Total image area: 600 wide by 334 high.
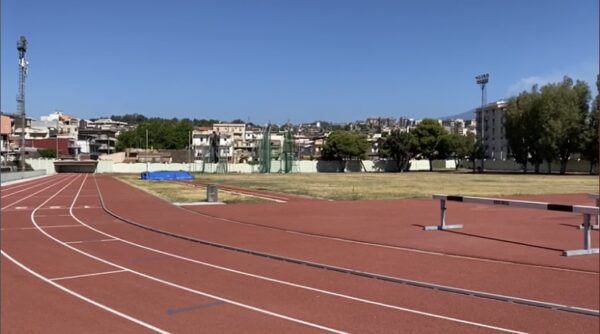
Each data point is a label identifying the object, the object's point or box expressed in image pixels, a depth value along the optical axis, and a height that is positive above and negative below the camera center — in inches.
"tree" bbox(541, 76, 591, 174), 2743.6 +167.7
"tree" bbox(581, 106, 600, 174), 2559.1 +50.1
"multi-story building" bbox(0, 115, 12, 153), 2763.3 +133.9
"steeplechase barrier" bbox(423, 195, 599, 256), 414.6 -47.2
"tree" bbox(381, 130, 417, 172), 3818.9 +34.0
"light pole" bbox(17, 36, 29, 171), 1974.7 +283.3
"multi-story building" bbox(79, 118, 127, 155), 5815.0 +136.4
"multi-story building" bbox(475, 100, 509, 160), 5403.5 +224.5
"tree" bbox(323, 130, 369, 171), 4035.4 +43.1
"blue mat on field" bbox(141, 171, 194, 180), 2373.3 -100.1
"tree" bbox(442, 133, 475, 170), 3900.1 +48.1
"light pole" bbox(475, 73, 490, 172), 3518.9 +449.7
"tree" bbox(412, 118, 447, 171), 3844.2 +102.2
